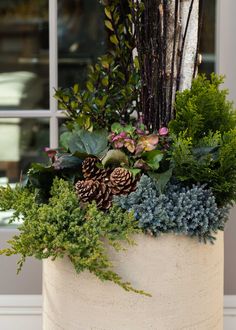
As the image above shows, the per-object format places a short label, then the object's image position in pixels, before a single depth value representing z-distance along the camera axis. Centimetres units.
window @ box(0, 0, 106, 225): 260
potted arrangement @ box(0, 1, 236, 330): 186
